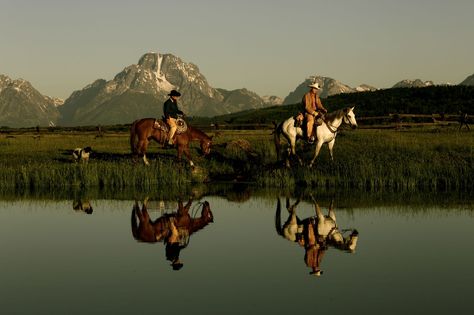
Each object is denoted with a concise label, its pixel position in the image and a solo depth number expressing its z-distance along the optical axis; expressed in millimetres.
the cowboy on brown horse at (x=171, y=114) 27752
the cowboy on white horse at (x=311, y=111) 26869
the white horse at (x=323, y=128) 27672
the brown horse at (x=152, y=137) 28906
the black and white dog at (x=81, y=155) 31016
